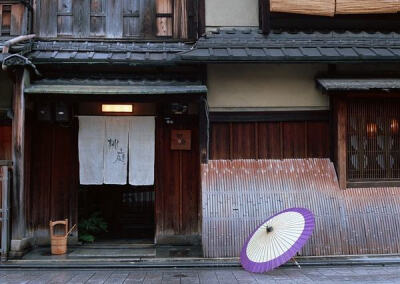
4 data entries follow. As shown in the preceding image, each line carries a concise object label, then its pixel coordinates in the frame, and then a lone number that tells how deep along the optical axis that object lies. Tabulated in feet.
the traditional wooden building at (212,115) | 32.14
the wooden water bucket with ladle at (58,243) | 33.58
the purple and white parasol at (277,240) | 25.53
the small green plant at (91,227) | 37.42
